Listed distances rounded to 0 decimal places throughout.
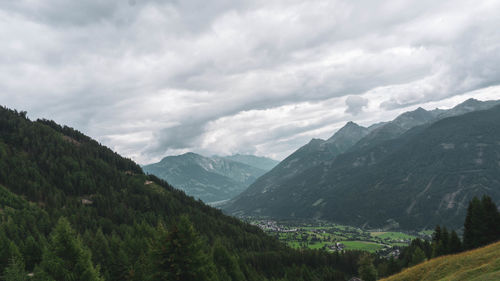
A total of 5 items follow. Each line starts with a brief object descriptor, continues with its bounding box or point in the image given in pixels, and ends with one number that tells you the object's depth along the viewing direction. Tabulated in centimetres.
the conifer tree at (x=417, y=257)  11266
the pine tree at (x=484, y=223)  7194
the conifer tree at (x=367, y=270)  11206
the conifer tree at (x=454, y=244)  7807
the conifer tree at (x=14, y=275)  4802
